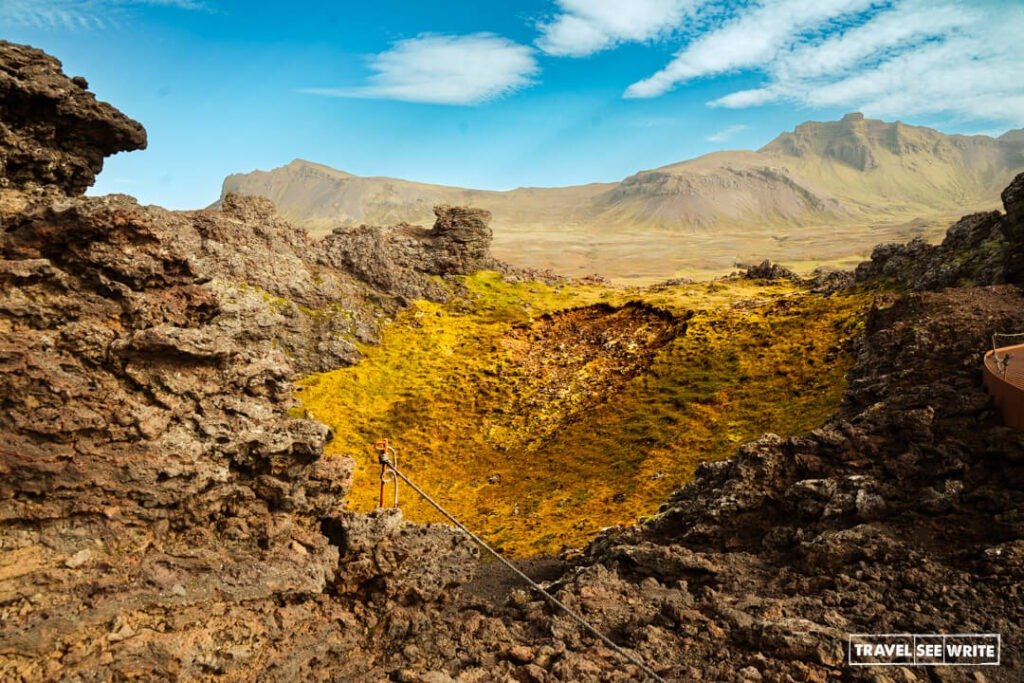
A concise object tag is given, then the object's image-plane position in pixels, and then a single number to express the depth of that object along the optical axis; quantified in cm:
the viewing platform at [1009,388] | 1224
